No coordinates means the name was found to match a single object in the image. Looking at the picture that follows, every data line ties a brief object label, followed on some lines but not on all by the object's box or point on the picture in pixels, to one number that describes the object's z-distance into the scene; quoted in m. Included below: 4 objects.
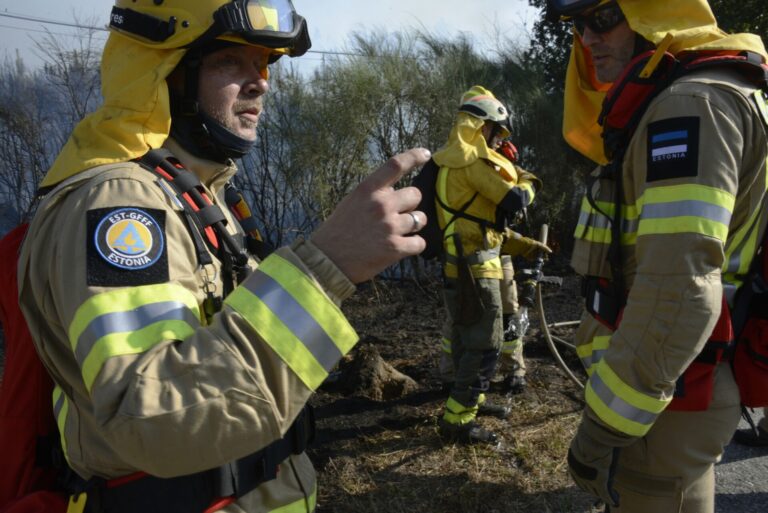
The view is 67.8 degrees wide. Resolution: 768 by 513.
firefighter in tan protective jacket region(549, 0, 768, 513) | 1.72
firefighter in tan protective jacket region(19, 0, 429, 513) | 1.04
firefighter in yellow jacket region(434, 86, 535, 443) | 4.39
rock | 5.10
